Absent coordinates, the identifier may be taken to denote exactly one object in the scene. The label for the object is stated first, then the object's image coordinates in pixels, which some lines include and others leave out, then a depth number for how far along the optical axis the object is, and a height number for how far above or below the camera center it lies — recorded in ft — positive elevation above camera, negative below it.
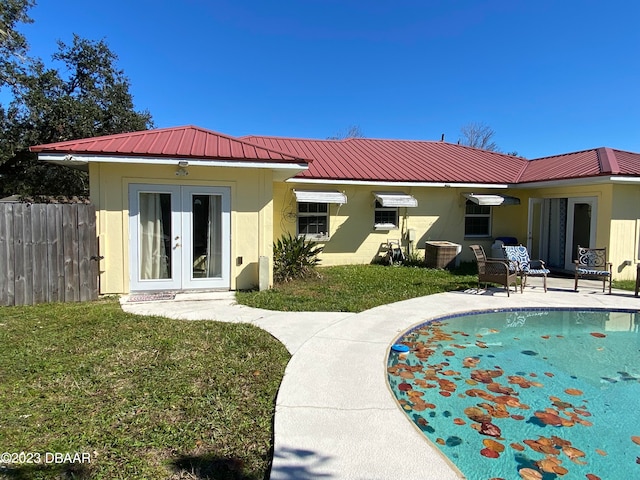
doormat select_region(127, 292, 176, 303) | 31.07 -6.06
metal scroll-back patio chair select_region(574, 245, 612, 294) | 42.14 -3.58
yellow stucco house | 32.19 +2.54
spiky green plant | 39.17 -3.81
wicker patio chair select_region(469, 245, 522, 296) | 36.14 -4.33
